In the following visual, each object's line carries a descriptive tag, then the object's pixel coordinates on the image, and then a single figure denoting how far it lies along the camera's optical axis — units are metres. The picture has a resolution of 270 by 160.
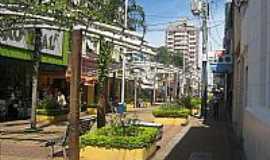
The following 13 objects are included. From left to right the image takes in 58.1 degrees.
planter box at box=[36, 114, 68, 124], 11.19
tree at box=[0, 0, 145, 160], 7.11
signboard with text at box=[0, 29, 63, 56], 10.86
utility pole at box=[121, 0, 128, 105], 17.50
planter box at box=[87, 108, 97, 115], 15.55
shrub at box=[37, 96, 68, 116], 11.38
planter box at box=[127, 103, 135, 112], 22.44
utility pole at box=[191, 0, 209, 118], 16.08
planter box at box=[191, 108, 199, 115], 18.09
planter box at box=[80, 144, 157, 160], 5.63
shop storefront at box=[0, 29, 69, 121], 11.17
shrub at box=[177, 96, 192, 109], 15.20
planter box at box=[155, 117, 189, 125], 11.96
